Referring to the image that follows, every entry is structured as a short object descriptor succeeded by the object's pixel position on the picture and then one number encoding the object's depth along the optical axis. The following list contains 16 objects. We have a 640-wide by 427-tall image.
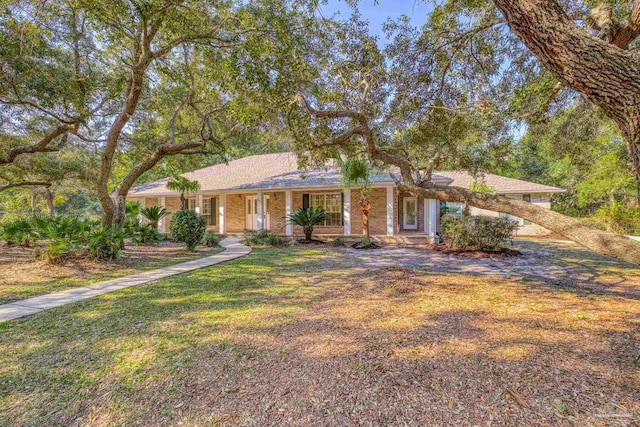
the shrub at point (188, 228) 11.15
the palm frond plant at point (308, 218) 13.90
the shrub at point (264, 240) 13.84
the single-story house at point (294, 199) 14.48
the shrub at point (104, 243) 8.77
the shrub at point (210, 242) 13.15
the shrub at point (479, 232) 10.79
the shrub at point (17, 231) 11.03
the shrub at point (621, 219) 17.12
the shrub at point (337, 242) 13.55
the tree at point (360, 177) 11.80
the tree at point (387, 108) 7.22
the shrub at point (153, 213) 13.91
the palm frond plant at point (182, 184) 12.68
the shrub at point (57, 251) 8.45
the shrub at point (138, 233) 10.65
